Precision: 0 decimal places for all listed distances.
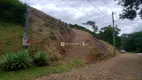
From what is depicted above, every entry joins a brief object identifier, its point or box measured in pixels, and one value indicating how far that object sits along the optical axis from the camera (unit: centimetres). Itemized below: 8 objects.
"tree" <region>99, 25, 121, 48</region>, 3062
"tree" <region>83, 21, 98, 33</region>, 3502
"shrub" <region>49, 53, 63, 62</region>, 730
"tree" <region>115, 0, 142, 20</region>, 1122
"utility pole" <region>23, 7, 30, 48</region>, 625
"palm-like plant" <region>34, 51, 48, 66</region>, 630
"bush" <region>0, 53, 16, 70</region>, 542
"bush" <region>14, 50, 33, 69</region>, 551
